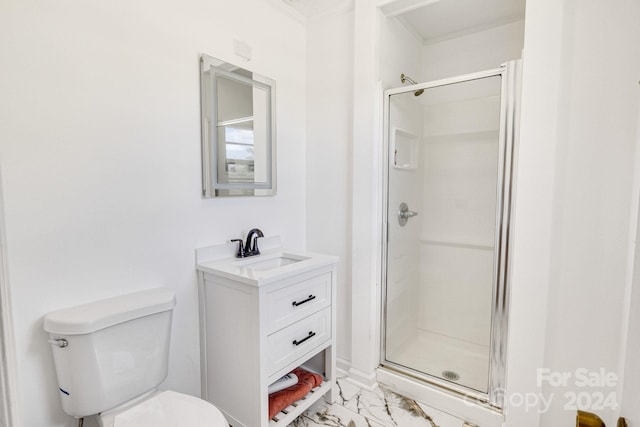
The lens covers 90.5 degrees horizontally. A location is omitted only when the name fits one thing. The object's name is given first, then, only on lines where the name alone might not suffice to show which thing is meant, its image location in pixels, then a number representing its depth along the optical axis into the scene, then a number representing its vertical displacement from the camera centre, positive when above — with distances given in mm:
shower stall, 1728 -281
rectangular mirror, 1663 +323
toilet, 1134 -684
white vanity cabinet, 1436 -692
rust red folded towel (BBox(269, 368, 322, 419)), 1571 -1075
